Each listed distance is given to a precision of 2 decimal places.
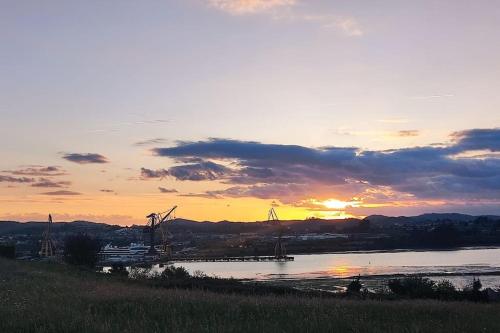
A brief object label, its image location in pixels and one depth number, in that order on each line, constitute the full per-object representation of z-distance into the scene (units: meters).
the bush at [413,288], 36.06
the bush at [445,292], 33.47
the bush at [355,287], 42.71
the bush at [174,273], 50.06
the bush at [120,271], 53.97
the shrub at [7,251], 65.54
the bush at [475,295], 34.53
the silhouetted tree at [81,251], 73.50
